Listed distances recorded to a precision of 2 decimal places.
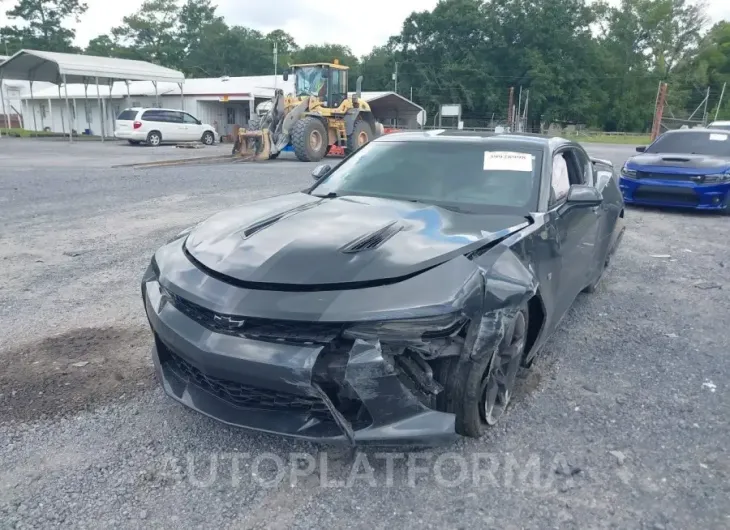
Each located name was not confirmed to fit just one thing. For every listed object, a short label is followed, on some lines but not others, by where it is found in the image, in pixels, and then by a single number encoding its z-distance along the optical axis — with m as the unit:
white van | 23.53
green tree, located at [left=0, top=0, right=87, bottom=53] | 63.94
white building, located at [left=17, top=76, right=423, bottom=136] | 32.62
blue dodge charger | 8.29
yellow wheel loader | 16.09
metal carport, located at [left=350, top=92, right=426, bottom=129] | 33.91
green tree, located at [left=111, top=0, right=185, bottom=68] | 69.06
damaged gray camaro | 2.17
